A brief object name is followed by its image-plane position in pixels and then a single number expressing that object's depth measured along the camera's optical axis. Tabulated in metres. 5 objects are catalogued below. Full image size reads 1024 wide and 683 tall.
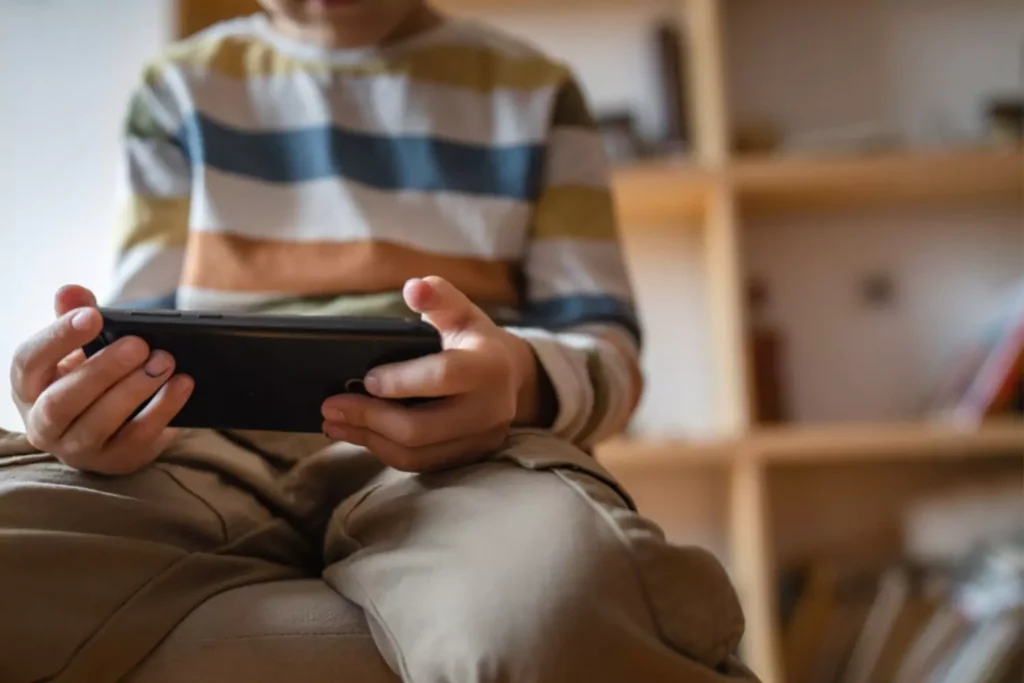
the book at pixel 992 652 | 1.19
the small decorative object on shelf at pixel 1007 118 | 1.46
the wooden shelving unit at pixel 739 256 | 1.33
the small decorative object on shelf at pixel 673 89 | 1.49
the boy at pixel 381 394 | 0.42
